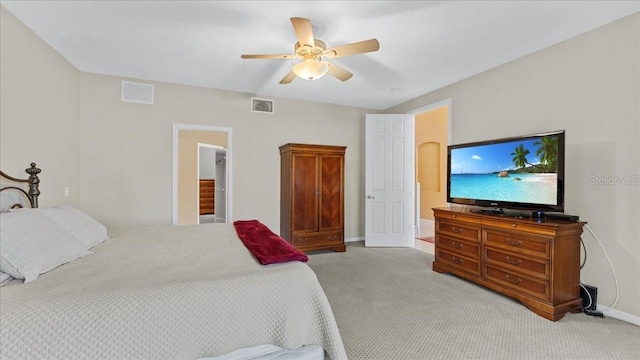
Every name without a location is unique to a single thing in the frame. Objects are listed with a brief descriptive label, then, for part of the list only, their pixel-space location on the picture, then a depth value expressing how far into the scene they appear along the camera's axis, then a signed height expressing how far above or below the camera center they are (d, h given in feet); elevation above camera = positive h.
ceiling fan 7.60 +3.64
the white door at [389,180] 16.14 -0.09
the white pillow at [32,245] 4.85 -1.32
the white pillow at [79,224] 6.97 -1.27
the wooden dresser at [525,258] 7.92 -2.47
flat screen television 8.52 +0.22
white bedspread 3.72 -1.96
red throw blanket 5.90 -1.65
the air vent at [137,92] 12.82 +3.86
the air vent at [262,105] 15.23 +3.92
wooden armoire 14.37 -0.97
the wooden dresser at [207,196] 25.77 -1.74
